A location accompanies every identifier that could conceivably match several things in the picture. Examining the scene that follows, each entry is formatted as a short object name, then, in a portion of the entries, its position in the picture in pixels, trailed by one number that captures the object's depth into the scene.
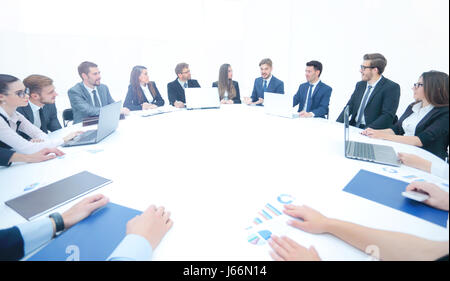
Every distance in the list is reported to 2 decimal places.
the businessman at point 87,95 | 2.75
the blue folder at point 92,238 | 0.70
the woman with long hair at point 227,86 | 3.94
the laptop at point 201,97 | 3.10
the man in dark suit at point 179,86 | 3.79
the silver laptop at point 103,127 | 1.74
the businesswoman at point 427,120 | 0.81
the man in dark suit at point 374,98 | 2.33
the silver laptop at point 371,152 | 1.32
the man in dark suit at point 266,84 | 3.61
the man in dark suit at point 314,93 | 3.03
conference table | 0.77
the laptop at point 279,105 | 2.54
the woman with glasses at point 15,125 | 1.52
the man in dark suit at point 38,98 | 2.25
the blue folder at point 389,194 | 0.86
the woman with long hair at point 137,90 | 3.57
